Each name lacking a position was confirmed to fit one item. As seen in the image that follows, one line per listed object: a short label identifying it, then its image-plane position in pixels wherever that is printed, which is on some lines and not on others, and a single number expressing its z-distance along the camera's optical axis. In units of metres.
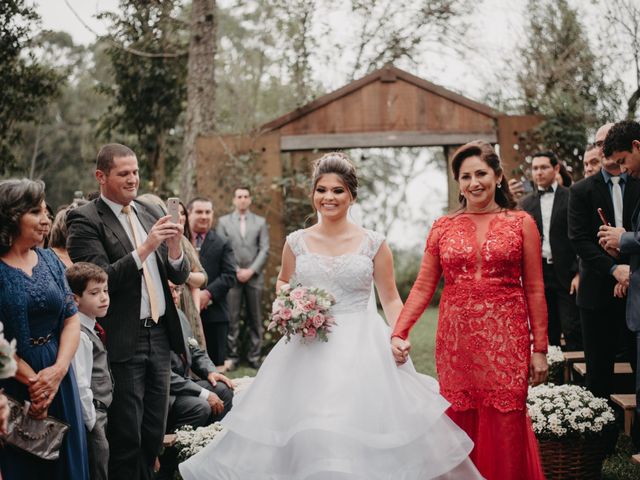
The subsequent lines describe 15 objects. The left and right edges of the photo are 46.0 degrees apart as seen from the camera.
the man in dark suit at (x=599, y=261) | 5.67
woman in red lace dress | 3.97
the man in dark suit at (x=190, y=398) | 5.46
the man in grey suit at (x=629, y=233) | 4.38
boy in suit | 4.07
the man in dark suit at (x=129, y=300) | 4.39
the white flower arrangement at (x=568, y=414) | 4.97
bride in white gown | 3.75
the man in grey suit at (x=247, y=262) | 10.10
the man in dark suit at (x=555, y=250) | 7.53
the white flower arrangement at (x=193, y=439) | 4.80
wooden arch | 10.99
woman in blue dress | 3.53
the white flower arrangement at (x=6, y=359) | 2.88
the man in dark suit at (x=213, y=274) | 8.31
